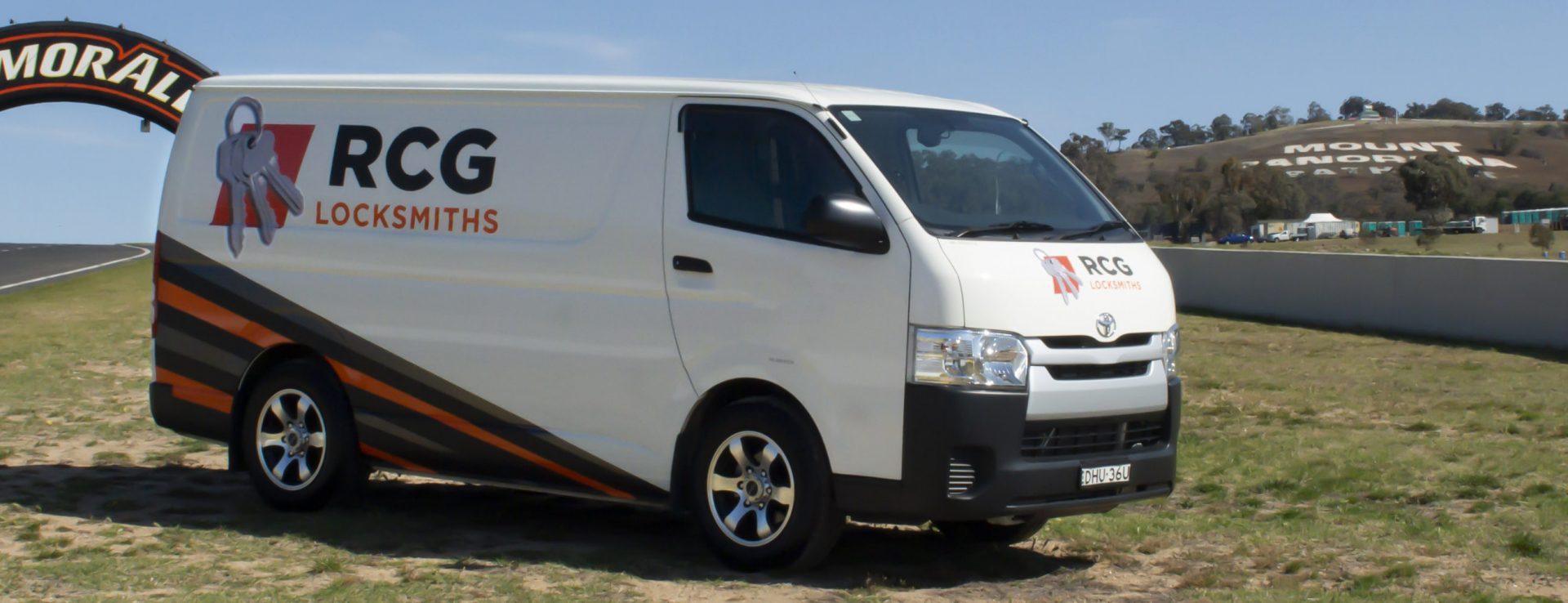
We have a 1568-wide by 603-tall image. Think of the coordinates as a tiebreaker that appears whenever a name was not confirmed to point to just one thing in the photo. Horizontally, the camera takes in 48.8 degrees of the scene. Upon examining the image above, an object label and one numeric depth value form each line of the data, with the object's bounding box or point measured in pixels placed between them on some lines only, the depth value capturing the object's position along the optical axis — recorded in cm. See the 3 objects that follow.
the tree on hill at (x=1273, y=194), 10206
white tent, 8850
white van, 705
